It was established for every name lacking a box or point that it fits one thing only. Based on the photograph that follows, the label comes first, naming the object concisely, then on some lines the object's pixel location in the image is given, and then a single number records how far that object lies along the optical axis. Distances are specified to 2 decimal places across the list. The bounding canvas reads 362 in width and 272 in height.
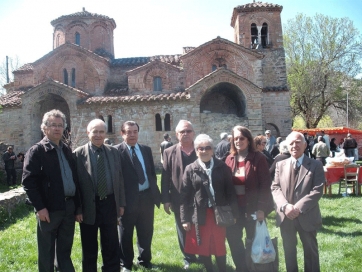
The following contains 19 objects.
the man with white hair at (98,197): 3.67
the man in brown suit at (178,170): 4.29
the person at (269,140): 9.10
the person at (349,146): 15.25
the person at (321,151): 10.98
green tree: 24.80
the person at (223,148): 6.50
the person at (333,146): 18.52
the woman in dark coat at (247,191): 3.71
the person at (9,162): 13.16
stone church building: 15.45
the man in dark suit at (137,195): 4.17
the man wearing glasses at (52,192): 3.31
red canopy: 20.77
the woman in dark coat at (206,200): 3.63
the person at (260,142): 5.78
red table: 8.55
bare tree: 32.38
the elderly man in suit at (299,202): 3.48
